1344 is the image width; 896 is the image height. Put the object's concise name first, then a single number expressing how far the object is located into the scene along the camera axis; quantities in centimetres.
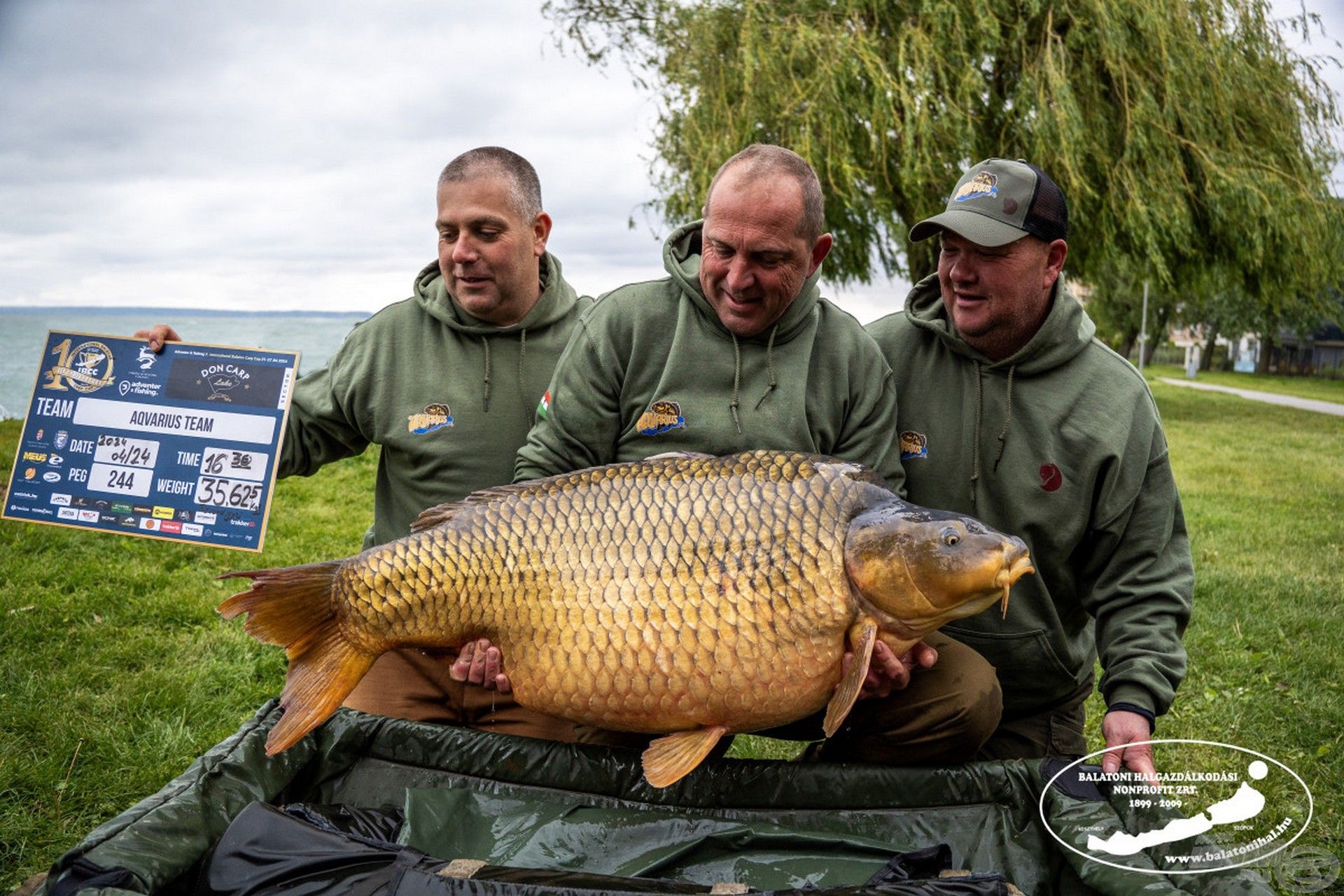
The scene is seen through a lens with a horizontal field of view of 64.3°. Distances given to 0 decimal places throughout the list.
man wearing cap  197
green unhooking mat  137
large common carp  148
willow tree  817
